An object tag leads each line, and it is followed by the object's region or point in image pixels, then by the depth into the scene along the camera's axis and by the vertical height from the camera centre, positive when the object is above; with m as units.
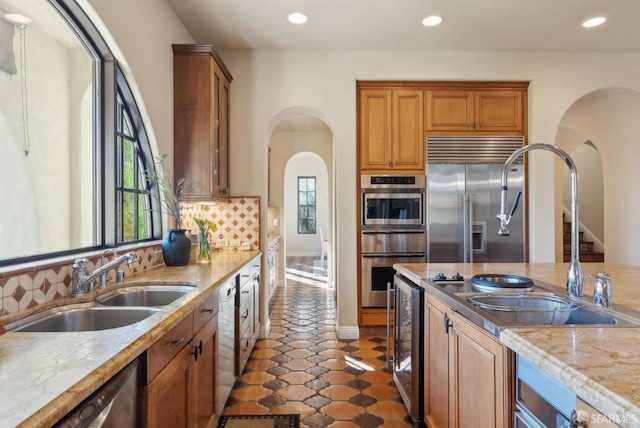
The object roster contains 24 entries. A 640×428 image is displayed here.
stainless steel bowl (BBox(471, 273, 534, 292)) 1.58 -0.33
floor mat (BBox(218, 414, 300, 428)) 2.10 -1.27
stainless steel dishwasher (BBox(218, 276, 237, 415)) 2.06 -0.79
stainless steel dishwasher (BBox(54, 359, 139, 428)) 0.77 -0.47
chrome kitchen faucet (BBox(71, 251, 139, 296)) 1.56 -0.27
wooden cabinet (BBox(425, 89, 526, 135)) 3.72 +1.10
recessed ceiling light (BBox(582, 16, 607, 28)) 3.07 +1.72
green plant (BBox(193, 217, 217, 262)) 2.81 -0.25
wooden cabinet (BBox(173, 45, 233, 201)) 2.94 +0.83
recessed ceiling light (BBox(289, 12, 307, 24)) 2.96 +1.72
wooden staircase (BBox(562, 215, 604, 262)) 5.59 -0.60
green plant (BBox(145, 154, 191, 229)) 2.63 +0.21
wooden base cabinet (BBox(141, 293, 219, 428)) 1.13 -0.63
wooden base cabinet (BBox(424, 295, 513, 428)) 1.12 -0.62
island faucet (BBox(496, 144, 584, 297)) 1.36 -0.01
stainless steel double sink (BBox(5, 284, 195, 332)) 1.33 -0.42
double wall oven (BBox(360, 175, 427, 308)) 3.67 -0.19
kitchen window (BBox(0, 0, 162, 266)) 1.90 +0.47
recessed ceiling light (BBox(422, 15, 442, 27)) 3.02 +1.72
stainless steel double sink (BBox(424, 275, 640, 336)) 1.14 -0.35
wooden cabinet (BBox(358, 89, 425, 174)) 3.69 +0.88
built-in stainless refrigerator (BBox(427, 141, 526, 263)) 3.65 +0.04
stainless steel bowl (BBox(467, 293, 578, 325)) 1.30 -0.37
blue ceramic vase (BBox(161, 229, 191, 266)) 2.52 -0.23
